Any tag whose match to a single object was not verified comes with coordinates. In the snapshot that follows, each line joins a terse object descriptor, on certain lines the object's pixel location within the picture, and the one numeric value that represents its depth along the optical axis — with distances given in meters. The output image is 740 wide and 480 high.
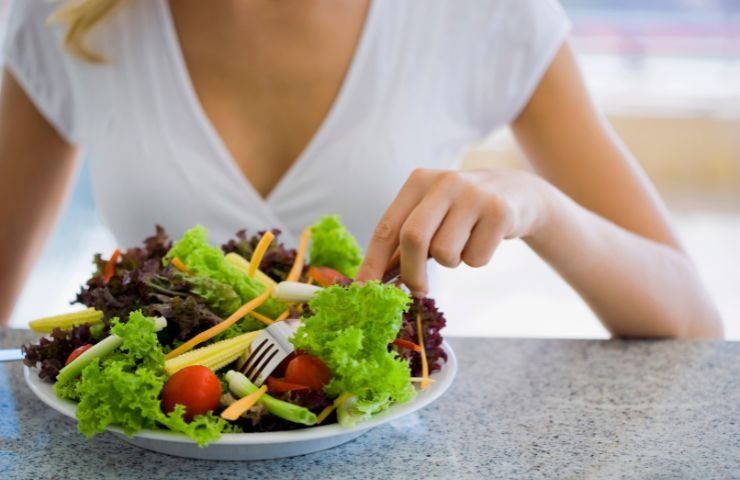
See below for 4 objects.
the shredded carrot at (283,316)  1.16
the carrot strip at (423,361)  1.09
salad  0.98
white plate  0.97
